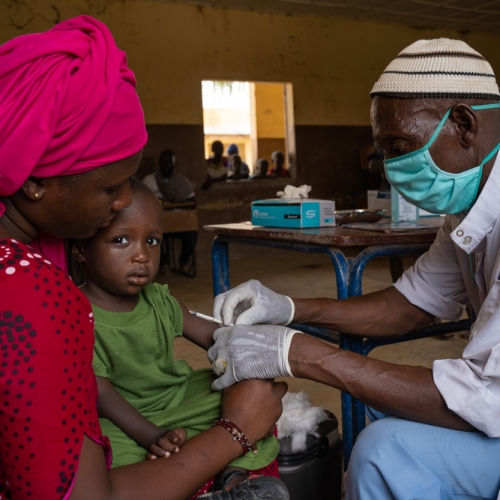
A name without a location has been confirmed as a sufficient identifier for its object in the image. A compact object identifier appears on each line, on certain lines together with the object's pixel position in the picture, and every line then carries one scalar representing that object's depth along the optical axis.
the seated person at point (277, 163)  9.19
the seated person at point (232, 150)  10.76
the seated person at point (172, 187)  6.93
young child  1.21
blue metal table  1.71
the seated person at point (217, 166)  8.06
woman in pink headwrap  0.73
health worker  1.13
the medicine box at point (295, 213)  2.12
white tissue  2.47
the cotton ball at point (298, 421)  1.56
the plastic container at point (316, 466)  1.54
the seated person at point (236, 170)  8.23
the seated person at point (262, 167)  9.09
